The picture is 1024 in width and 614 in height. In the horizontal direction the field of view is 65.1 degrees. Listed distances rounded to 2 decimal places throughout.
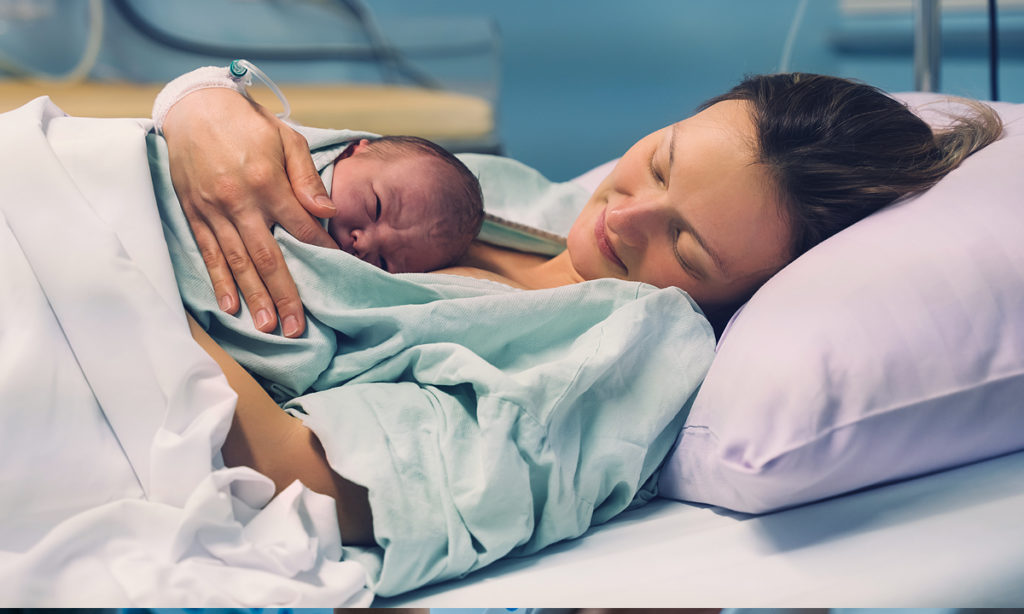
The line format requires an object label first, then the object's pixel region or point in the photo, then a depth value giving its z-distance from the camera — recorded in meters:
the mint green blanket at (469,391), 0.63
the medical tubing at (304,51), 2.26
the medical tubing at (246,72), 0.92
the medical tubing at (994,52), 1.63
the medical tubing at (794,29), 2.34
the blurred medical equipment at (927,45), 1.49
